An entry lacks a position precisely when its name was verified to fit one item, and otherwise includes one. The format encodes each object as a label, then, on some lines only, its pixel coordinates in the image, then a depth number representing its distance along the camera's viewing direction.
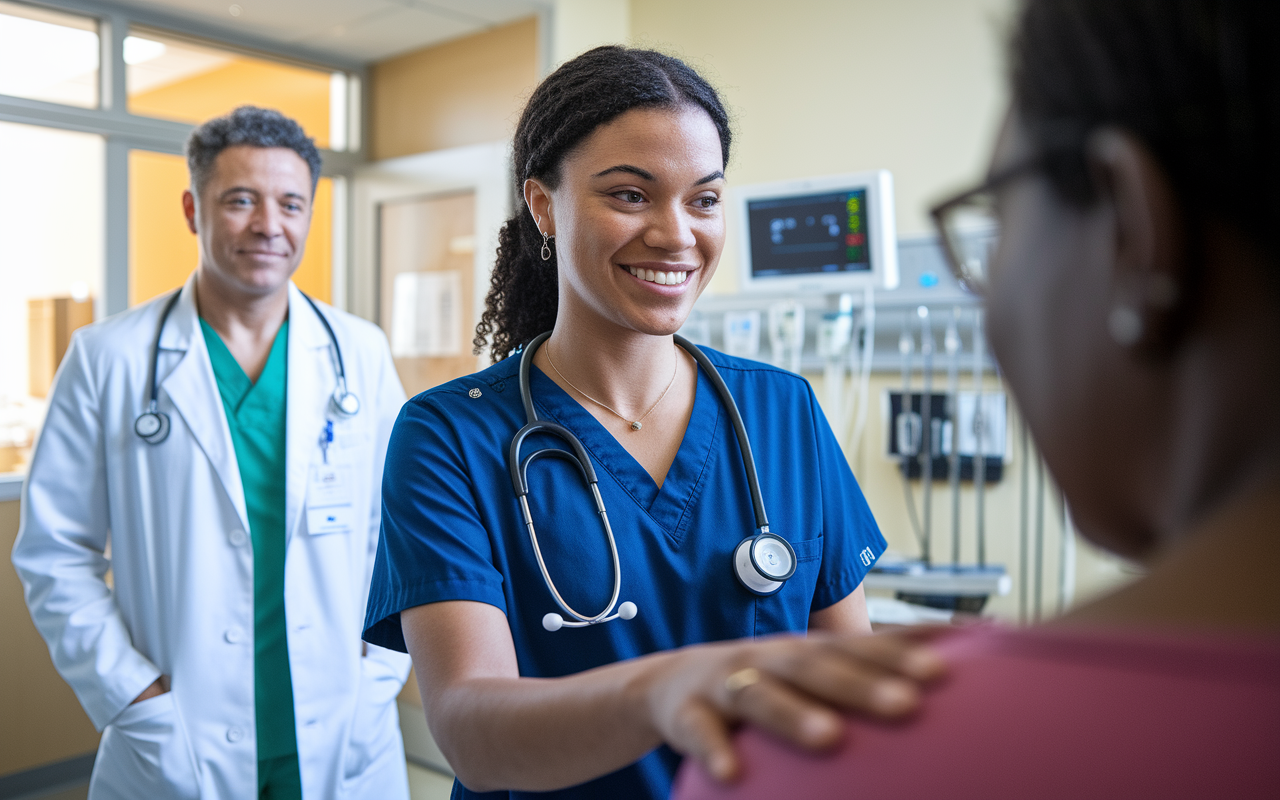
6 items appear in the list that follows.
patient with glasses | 0.37
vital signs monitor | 2.45
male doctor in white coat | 1.71
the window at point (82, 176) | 3.03
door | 3.57
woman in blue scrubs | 0.93
